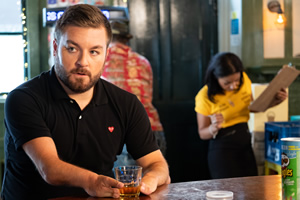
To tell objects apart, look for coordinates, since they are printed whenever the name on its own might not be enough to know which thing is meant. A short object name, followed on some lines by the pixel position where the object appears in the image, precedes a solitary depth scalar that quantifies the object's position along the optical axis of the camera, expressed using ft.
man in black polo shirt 6.19
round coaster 5.01
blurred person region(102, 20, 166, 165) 11.41
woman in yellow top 11.89
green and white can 4.81
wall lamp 14.25
